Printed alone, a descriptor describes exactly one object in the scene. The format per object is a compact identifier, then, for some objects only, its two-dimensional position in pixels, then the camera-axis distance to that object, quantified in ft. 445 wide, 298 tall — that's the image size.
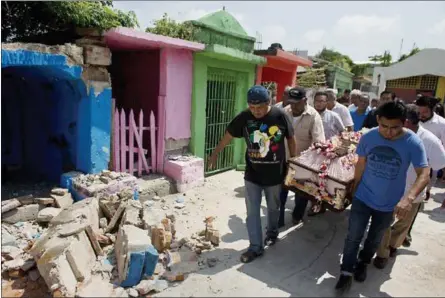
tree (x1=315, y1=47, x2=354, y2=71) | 86.92
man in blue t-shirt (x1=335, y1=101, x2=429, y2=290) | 9.35
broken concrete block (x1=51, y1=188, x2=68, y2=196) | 15.87
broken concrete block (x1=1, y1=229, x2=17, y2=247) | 13.14
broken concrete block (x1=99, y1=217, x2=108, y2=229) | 14.48
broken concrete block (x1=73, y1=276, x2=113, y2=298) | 9.98
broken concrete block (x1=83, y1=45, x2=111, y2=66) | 15.89
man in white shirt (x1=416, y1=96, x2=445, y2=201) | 14.92
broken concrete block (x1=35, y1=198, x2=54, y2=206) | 15.43
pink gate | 18.13
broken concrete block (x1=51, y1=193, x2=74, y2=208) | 15.31
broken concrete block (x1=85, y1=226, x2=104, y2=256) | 12.22
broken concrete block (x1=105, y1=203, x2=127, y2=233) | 14.26
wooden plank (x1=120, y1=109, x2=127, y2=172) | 18.15
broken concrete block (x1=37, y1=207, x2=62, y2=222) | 14.52
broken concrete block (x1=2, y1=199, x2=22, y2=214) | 14.20
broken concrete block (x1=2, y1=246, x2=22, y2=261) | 12.57
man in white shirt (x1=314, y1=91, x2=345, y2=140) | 16.26
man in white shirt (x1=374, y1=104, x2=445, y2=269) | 11.82
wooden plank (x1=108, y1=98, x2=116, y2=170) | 17.81
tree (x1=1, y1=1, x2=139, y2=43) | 15.23
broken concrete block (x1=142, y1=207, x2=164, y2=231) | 13.11
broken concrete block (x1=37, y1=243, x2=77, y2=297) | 10.21
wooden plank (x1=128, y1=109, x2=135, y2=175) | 18.49
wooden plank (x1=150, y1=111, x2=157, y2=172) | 19.47
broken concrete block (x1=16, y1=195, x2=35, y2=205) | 15.44
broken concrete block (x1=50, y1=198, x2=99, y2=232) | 12.91
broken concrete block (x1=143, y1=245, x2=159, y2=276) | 10.66
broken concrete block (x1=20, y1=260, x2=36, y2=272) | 11.95
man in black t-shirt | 11.54
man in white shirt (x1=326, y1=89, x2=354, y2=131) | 19.01
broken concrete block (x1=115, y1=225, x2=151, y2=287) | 10.36
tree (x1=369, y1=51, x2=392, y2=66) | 88.38
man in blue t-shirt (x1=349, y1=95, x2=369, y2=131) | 21.52
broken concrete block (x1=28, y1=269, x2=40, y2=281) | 11.81
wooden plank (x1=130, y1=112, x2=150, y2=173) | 18.47
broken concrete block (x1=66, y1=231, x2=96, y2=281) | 10.81
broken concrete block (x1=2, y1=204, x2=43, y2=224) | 14.48
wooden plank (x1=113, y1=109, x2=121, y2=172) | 17.97
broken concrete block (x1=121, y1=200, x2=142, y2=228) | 13.23
